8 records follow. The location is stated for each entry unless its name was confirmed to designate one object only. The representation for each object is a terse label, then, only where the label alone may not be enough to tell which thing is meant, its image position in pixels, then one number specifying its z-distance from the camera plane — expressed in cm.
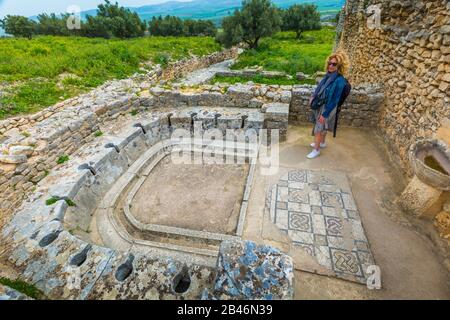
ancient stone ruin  252
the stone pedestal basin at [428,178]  301
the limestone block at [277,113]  536
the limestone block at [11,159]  370
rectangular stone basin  387
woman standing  418
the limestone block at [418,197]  328
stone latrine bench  228
